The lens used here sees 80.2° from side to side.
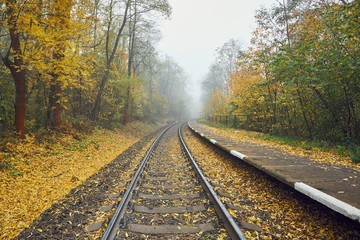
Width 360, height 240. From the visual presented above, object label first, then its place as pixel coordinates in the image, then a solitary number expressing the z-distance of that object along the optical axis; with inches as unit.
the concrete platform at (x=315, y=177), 118.6
